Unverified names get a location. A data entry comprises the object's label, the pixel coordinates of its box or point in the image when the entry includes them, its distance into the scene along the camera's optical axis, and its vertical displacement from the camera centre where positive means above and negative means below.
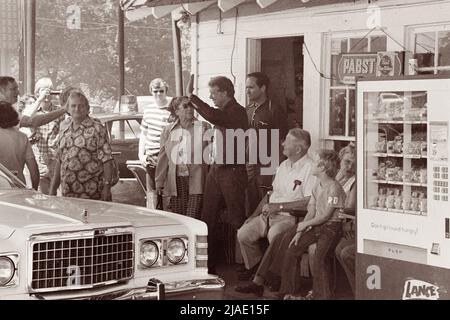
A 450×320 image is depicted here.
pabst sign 10.86 +0.52
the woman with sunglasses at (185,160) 12.82 -0.28
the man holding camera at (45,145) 14.54 -0.16
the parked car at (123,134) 16.87 -0.05
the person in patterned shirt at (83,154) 11.28 -0.20
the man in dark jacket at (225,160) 12.23 -0.27
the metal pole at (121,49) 17.00 +1.04
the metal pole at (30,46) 17.79 +1.11
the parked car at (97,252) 7.08 -0.67
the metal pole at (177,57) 15.23 +0.82
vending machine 8.48 -0.38
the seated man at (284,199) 10.92 -0.55
